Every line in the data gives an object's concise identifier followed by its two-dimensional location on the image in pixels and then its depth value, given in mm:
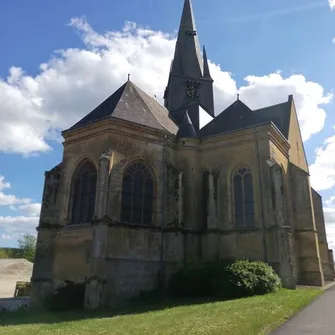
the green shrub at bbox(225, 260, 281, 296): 13273
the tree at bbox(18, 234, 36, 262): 64425
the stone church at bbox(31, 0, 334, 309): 16234
